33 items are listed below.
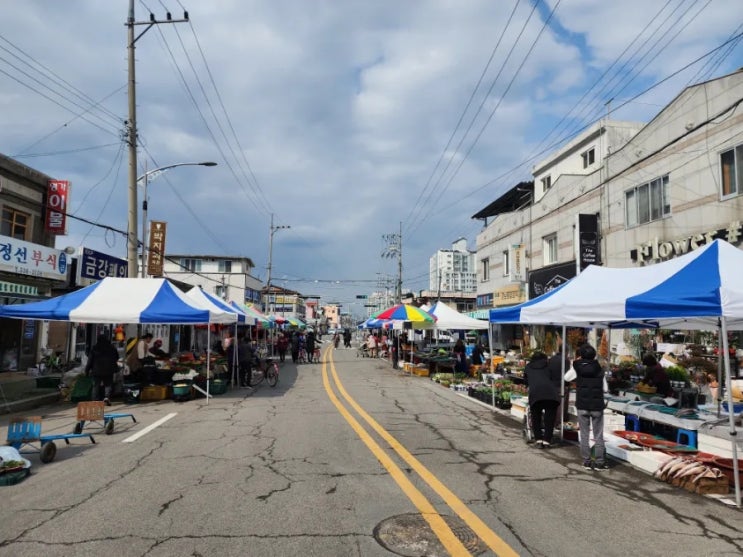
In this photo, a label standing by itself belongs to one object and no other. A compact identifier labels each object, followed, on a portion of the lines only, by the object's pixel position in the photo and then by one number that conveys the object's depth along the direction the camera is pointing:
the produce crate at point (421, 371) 21.45
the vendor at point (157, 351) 16.94
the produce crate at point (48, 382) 14.12
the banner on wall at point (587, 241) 21.19
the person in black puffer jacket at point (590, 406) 6.73
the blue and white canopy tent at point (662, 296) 5.71
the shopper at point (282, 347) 31.46
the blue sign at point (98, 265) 20.70
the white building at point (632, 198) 14.77
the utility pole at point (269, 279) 46.74
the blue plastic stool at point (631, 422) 8.99
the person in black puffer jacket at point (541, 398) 7.80
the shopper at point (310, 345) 29.92
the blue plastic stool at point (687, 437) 7.51
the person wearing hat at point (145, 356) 13.88
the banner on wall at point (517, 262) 28.38
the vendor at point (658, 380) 9.81
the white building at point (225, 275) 57.31
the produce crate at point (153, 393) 13.48
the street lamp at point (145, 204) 19.01
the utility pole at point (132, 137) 15.47
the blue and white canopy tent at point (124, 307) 12.44
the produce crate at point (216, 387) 14.51
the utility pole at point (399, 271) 54.12
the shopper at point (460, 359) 19.11
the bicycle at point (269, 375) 17.59
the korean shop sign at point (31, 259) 16.08
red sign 19.78
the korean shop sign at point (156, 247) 26.30
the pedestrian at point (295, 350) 30.75
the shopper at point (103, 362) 11.92
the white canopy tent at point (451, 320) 18.64
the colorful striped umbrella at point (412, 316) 20.42
